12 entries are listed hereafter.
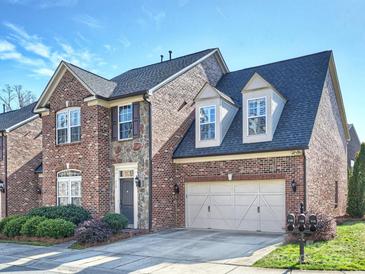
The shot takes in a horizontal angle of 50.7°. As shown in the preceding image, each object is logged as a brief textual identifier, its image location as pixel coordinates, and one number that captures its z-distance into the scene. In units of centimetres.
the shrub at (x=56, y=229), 1455
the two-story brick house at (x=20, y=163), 2255
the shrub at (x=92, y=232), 1345
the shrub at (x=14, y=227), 1564
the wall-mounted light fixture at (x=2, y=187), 2247
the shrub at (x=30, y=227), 1521
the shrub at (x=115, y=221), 1456
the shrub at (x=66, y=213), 1585
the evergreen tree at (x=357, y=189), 1886
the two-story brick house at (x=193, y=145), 1487
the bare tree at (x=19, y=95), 4981
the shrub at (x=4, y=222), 1669
